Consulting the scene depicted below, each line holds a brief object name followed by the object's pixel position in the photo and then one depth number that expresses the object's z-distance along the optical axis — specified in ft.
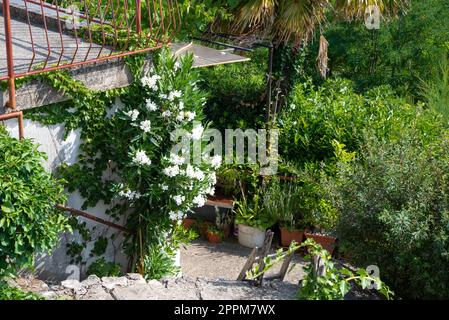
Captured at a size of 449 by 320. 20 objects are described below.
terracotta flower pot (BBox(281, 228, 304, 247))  27.30
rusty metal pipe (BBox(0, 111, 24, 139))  17.07
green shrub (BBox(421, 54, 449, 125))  33.52
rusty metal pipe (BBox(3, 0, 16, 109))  16.55
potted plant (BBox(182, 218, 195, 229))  28.91
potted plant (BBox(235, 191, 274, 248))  27.40
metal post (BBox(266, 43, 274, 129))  27.72
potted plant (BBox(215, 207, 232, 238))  28.43
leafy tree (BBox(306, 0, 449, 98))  41.57
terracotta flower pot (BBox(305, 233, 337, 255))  25.91
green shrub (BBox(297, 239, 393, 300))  16.02
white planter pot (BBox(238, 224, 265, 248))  27.43
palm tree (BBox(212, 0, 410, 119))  26.66
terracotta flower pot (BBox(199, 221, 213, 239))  28.48
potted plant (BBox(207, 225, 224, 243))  28.07
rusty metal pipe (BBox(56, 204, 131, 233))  19.76
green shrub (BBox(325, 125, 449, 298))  17.78
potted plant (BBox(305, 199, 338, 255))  23.40
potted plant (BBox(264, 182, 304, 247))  27.12
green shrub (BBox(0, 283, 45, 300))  15.53
